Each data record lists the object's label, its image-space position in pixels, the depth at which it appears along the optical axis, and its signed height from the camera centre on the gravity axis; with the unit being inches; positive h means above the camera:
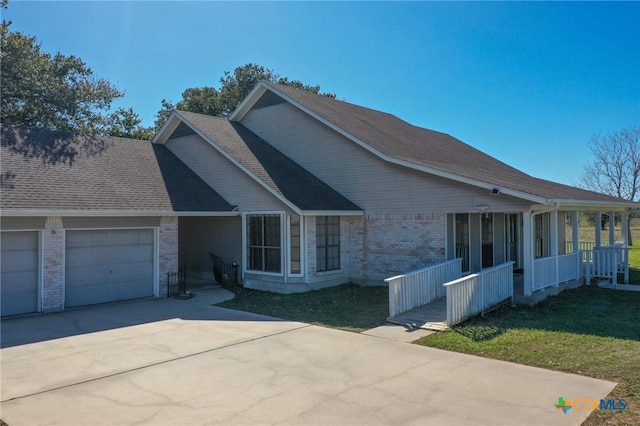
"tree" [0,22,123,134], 915.4 +288.9
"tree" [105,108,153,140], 1197.1 +257.8
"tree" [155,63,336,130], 1392.7 +386.5
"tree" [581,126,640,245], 1549.0 +162.9
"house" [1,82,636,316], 478.6 +23.3
